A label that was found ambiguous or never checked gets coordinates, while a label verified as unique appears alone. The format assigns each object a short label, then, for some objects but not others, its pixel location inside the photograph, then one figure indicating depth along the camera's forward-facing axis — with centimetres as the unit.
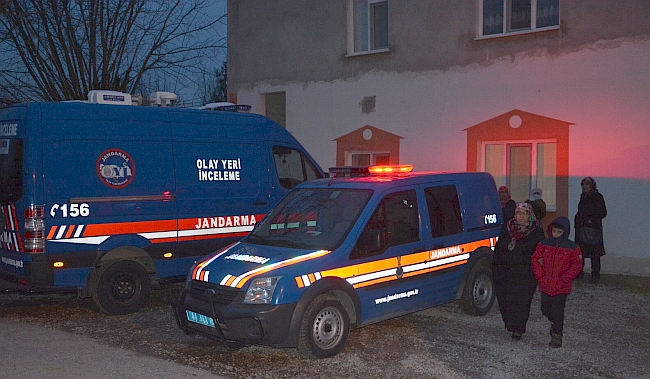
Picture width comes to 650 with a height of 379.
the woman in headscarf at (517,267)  704
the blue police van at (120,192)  786
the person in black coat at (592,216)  1069
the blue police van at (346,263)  628
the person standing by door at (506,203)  1066
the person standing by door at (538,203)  1098
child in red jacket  672
